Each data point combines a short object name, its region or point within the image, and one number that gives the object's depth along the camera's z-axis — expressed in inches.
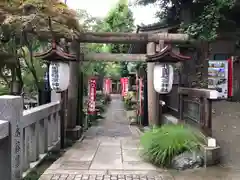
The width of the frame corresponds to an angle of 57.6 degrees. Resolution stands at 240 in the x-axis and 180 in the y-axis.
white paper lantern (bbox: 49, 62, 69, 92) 225.9
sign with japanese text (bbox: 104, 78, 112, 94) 873.7
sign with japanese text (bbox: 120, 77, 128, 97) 763.7
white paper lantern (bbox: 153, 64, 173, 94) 229.7
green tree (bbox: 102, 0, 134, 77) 829.9
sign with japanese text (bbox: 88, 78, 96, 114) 389.4
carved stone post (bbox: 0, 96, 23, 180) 117.1
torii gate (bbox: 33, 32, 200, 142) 293.0
